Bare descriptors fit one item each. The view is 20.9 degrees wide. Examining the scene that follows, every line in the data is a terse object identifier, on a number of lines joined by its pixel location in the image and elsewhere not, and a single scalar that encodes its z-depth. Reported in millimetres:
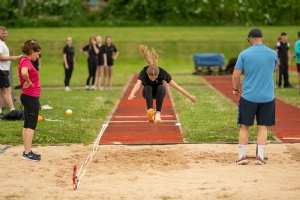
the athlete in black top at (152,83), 14312
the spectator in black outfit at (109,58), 29156
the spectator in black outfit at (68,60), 28844
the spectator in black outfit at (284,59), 29281
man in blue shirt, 12391
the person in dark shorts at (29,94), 13008
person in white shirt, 18000
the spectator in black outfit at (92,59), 28875
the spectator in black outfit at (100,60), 28938
